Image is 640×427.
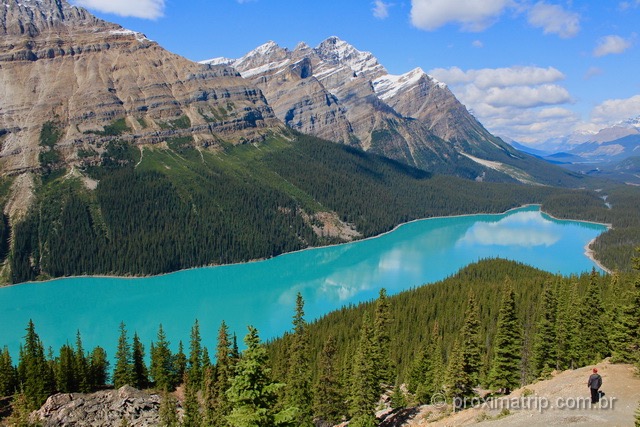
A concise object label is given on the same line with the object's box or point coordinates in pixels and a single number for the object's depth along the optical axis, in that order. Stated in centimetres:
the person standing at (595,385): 2639
